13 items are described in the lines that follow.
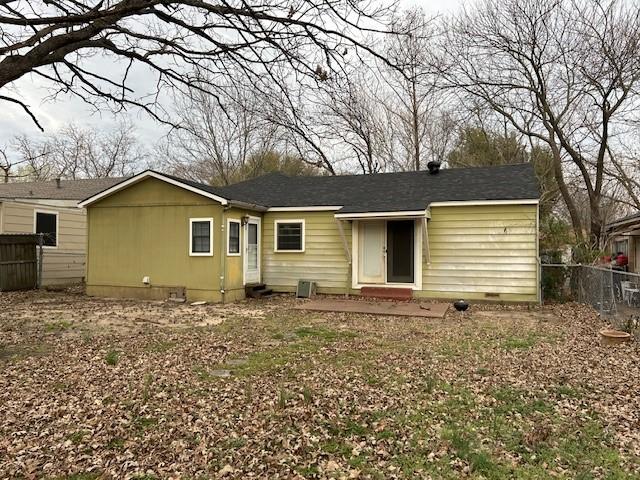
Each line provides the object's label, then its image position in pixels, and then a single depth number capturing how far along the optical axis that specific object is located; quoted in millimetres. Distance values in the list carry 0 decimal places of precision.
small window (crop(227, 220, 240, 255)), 11539
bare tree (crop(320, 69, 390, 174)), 20234
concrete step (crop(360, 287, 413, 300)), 11875
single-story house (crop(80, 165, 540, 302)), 11180
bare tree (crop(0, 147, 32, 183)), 14234
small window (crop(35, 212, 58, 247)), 14594
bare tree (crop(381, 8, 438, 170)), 21328
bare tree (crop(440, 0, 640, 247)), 15055
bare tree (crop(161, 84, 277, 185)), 24938
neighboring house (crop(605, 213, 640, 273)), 15139
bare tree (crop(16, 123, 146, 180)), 30234
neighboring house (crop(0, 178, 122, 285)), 13891
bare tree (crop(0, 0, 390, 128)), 5262
